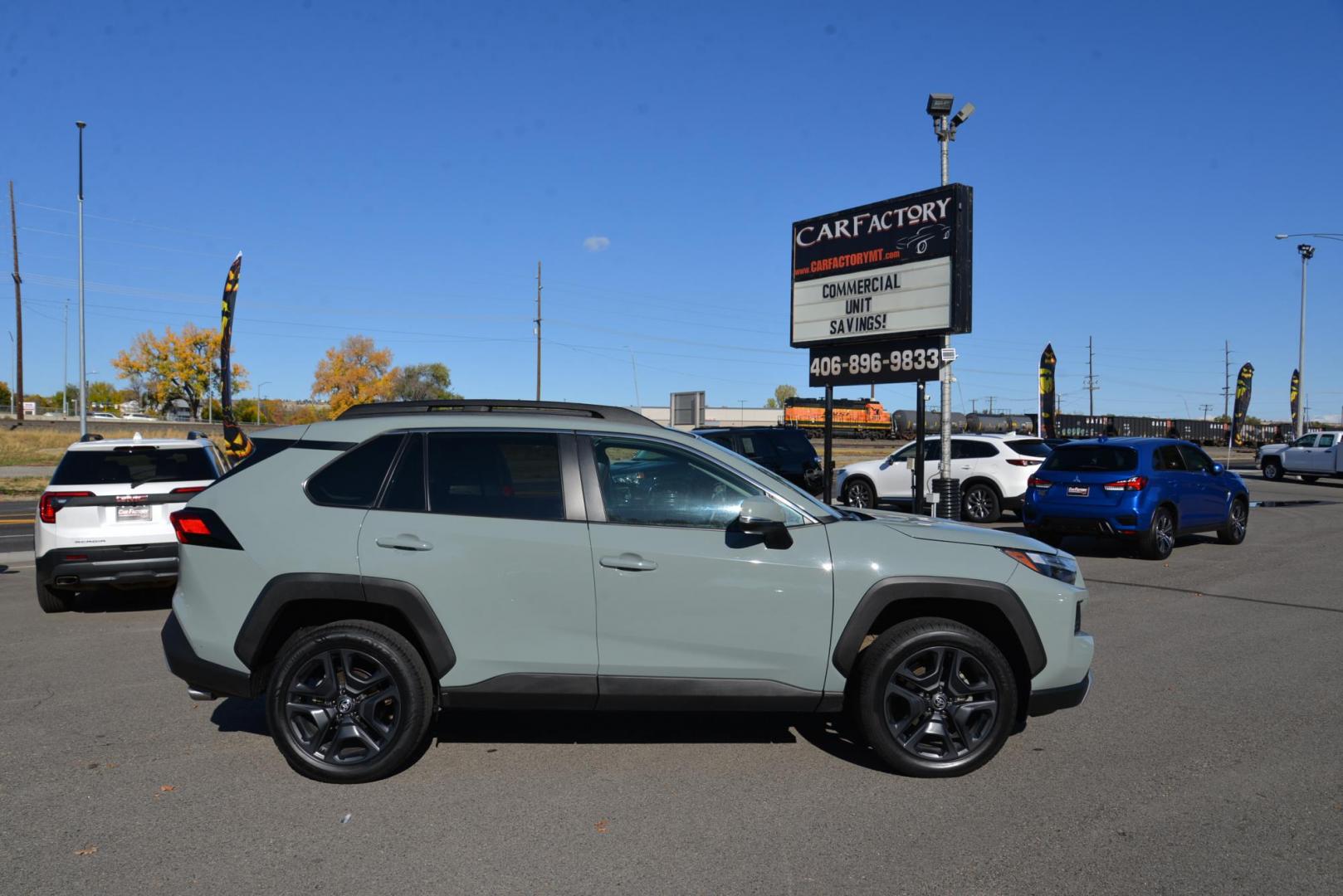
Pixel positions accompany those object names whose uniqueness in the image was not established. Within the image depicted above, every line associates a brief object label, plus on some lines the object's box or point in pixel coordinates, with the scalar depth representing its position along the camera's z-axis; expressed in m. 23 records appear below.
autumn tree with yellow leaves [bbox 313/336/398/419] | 77.62
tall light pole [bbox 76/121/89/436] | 28.87
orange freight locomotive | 70.25
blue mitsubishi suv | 12.17
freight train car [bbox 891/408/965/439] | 68.55
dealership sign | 15.31
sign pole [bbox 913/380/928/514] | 15.22
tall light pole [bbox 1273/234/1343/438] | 41.72
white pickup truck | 30.42
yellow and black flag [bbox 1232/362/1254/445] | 45.84
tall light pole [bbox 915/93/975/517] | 15.68
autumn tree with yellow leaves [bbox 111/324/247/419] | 77.75
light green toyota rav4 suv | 4.41
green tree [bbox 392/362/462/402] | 87.75
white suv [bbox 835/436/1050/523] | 16.72
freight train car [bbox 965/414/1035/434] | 67.31
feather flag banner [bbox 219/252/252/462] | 21.02
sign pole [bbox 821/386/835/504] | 15.83
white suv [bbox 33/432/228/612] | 8.12
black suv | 15.96
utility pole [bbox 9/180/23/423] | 50.91
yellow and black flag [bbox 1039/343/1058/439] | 33.06
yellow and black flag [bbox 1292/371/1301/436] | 43.69
